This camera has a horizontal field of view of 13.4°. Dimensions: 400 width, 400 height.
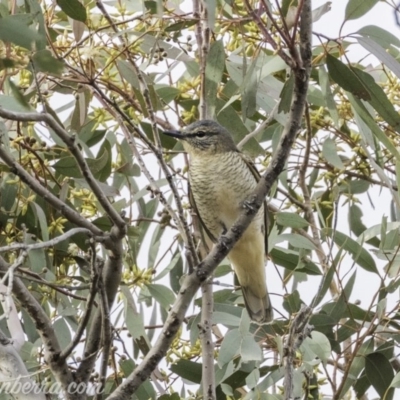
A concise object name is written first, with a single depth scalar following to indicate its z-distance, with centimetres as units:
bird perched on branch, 820
